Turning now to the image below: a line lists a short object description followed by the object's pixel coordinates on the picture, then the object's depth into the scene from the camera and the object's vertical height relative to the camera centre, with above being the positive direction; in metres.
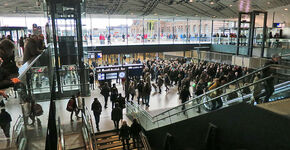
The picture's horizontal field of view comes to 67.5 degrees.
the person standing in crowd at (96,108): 9.20 -2.37
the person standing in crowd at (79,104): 10.06 -2.43
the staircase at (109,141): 8.77 -3.70
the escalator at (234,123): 4.15 -1.64
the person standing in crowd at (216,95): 5.52 -1.27
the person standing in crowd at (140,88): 12.60 -2.10
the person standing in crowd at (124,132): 7.79 -2.88
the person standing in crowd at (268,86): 4.77 -0.78
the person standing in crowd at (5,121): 1.95 -0.62
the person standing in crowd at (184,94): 10.97 -2.16
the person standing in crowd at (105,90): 11.84 -2.08
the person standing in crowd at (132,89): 13.20 -2.27
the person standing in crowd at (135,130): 8.02 -2.89
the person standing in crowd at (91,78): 16.65 -2.03
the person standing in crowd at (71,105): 9.77 -2.37
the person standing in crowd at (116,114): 8.99 -2.58
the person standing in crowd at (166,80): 15.41 -2.04
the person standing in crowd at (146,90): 12.19 -2.18
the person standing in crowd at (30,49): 5.73 +0.09
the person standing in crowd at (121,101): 10.34 -2.38
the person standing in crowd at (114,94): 11.47 -2.23
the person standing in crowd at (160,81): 14.81 -2.06
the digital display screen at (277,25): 21.66 +2.54
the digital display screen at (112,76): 14.46 -1.60
